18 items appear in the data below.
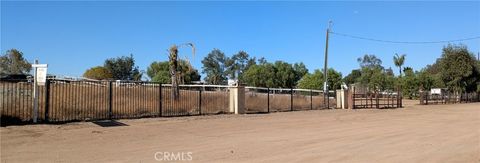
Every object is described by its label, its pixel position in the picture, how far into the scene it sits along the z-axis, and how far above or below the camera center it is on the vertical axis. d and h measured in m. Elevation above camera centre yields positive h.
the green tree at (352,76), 143.25 +3.79
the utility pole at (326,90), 37.61 -0.02
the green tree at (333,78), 99.38 +2.25
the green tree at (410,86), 79.80 +0.57
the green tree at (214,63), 161.50 +8.15
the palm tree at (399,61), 117.62 +6.34
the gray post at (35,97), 17.16 -0.25
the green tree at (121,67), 134.88 +5.74
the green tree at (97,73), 107.91 +3.48
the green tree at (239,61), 160.25 +8.30
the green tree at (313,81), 88.93 +1.51
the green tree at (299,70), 119.99 +4.53
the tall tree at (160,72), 110.08 +4.10
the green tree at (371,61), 175.75 +9.62
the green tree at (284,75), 113.94 +3.16
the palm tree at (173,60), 33.25 +1.98
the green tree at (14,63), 75.00 +3.85
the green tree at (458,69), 63.34 +2.48
